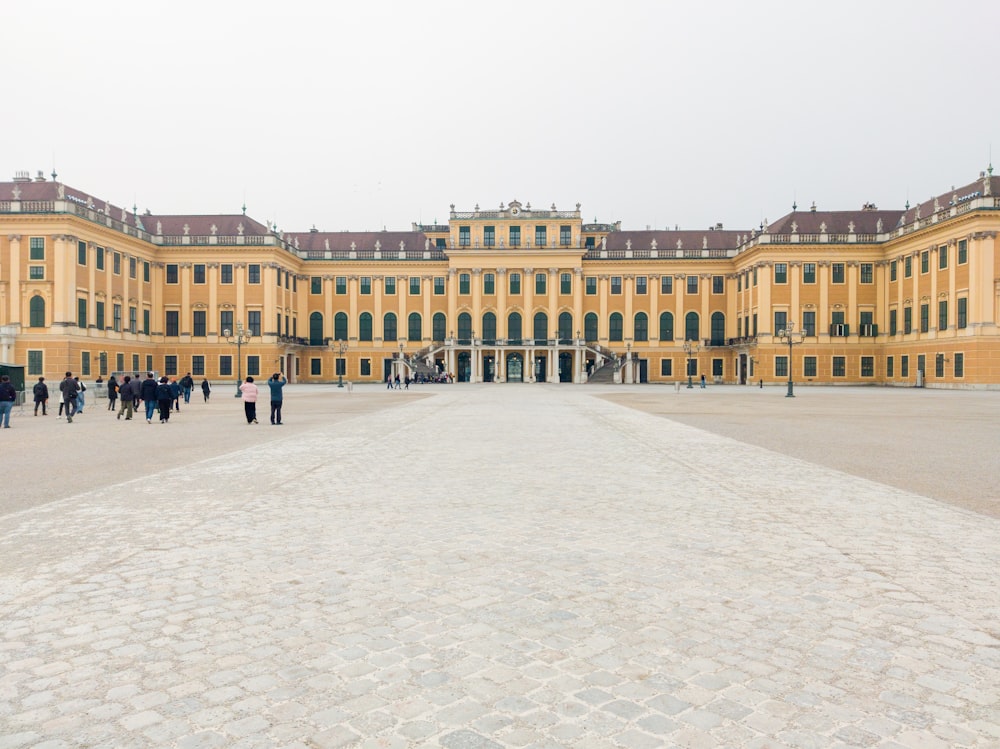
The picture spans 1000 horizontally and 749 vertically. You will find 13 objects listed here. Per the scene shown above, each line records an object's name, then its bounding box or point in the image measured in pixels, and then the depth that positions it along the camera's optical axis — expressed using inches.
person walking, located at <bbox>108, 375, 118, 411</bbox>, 1110.5
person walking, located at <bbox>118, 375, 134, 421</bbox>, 904.9
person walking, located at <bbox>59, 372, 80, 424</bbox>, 898.1
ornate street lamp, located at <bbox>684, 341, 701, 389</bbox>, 2893.2
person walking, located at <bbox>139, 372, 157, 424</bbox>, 866.8
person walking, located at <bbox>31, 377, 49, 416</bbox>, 1035.9
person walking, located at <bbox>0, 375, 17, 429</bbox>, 808.3
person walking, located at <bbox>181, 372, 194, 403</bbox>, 1339.8
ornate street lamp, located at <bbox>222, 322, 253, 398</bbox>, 2674.7
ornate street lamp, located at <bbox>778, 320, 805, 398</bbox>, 2516.0
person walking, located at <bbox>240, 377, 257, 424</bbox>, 826.2
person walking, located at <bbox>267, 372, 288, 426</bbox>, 818.2
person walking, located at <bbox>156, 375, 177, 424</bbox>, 852.6
